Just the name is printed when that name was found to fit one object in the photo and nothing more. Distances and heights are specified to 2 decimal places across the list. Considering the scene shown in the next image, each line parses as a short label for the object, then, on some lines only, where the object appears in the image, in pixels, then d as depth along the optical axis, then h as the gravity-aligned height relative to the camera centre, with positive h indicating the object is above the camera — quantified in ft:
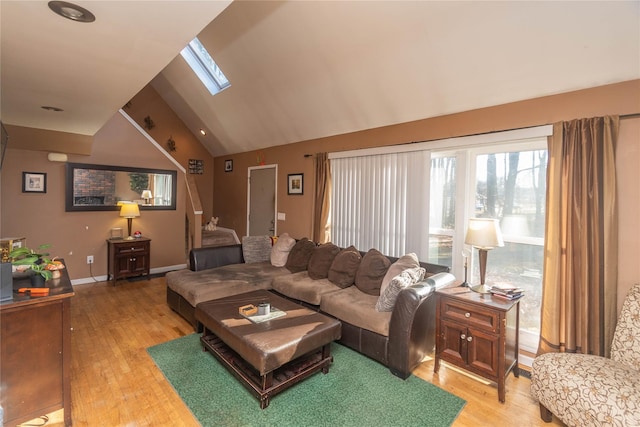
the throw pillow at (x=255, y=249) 14.32 -2.06
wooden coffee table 6.62 -3.22
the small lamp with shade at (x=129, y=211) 15.69 -0.44
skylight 15.83 +7.46
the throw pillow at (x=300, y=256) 12.90 -2.11
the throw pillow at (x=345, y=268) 10.86 -2.20
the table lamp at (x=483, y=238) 7.87 -0.70
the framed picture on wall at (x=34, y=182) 13.98 +0.90
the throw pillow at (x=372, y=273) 9.99 -2.18
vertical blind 11.18 +0.30
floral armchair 5.14 -3.16
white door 18.24 +0.41
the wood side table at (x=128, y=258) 15.37 -2.87
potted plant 5.94 -1.33
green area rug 6.33 -4.45
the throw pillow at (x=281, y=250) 13.76 -2.02
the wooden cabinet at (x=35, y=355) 5.41 -2.91
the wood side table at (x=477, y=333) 7.12 -3.11
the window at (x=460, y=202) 9.06 +0.32
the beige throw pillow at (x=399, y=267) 9.22 -1.79
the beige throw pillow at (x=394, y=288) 8.24 -2.16
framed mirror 15.16 +0.87
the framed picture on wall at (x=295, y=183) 16.10 +1.31
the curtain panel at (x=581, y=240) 7.34 -0.67
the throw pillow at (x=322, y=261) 11.63 -2.08
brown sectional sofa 7.84 -2.95
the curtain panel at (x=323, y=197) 14.43 +0.52
